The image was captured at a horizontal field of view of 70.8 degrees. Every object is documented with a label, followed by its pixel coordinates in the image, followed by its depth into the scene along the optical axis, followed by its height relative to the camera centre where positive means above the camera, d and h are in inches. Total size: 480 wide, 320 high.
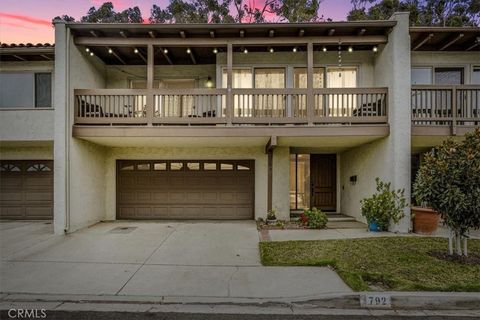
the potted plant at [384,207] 364.5 -47.1
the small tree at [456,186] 245.0 -16.5
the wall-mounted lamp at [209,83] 487.5 +117.2
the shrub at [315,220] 400.5 -66.4
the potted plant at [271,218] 427.7 -68.9
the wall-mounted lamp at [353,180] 468.0 -22.3
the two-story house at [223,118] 383.6 +53.9
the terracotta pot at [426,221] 360.2 -61.2
